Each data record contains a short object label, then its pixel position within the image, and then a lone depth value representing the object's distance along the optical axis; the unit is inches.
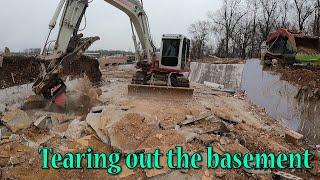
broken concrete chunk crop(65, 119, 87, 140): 320.4
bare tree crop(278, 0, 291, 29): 1653.5
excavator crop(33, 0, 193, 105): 400.2
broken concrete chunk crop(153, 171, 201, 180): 249.4
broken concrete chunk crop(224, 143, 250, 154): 287.9
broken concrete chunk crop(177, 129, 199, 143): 297.8
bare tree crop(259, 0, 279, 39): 1660.6
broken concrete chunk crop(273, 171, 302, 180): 259.2
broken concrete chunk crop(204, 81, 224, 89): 770.7
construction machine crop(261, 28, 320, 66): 553.8
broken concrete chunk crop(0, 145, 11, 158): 270.8
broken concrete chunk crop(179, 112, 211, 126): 354.1
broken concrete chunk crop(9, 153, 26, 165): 260.2
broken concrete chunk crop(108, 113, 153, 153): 287.0
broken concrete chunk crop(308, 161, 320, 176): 282.0
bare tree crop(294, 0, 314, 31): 1545.3
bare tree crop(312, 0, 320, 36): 1384.1
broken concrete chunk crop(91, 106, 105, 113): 376.9
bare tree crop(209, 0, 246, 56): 1797.5
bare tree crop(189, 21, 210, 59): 1857.8
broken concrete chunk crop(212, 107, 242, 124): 400.2
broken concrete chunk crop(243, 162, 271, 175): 261.6
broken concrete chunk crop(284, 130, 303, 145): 356.9
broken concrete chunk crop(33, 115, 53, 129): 340.5
